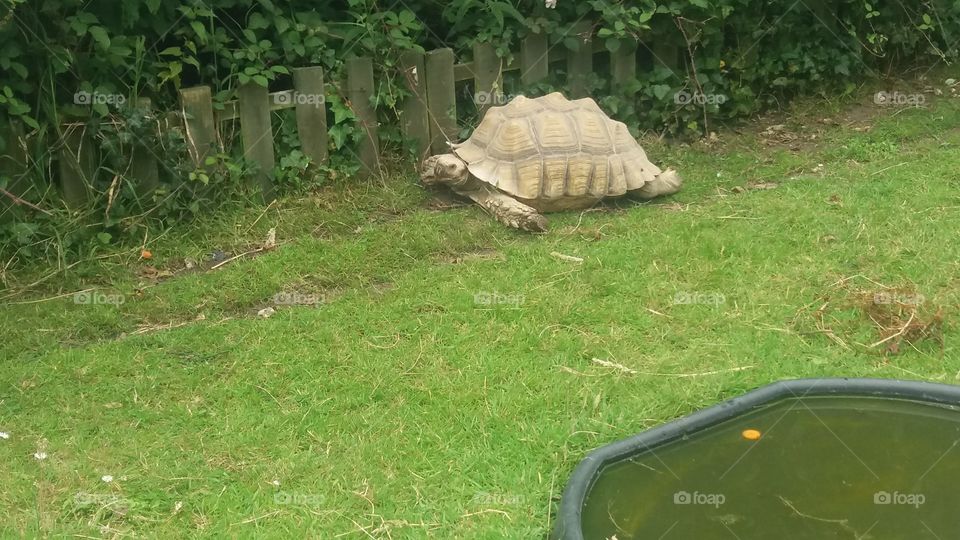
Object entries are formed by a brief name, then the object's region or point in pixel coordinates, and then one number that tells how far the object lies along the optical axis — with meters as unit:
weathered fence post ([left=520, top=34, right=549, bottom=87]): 7.25
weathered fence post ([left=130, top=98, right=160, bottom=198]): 5.95
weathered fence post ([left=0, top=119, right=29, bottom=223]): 5.55
